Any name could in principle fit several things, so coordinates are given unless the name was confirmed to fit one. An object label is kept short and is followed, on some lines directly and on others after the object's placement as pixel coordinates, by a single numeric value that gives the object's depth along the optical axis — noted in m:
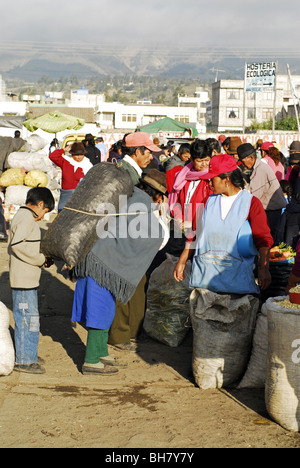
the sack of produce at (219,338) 4.64
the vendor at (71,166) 9.19
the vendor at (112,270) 4.89
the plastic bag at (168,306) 5.88
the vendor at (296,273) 4.19
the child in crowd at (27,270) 4.88
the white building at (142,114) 98.56
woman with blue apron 4.51
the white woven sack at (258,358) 4.62
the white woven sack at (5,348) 4.96
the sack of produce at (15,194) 13.20
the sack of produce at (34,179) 13.17
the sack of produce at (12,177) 13.19
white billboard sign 69.38
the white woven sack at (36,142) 14.70
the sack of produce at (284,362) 3.91
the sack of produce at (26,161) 13.23
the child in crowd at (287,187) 9.44
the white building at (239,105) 110.75
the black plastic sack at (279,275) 5.80
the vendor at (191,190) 5.40
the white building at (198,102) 141.38
